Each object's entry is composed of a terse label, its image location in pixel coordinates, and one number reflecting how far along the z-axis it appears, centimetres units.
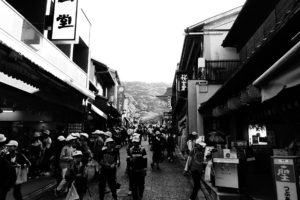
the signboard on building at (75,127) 1483
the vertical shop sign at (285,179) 482
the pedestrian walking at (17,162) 599
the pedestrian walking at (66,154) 782
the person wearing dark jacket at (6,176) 533
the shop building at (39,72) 751
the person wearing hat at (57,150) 900
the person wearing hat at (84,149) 752
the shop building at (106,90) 1914
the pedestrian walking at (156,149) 1328
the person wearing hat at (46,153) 1050
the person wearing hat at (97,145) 1037
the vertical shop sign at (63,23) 1080
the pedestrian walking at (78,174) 625
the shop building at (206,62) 1530
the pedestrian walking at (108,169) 674
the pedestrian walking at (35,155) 1004
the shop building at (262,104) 403
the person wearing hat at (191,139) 1249
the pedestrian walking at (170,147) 1599
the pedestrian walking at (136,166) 690
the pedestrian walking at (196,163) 696
